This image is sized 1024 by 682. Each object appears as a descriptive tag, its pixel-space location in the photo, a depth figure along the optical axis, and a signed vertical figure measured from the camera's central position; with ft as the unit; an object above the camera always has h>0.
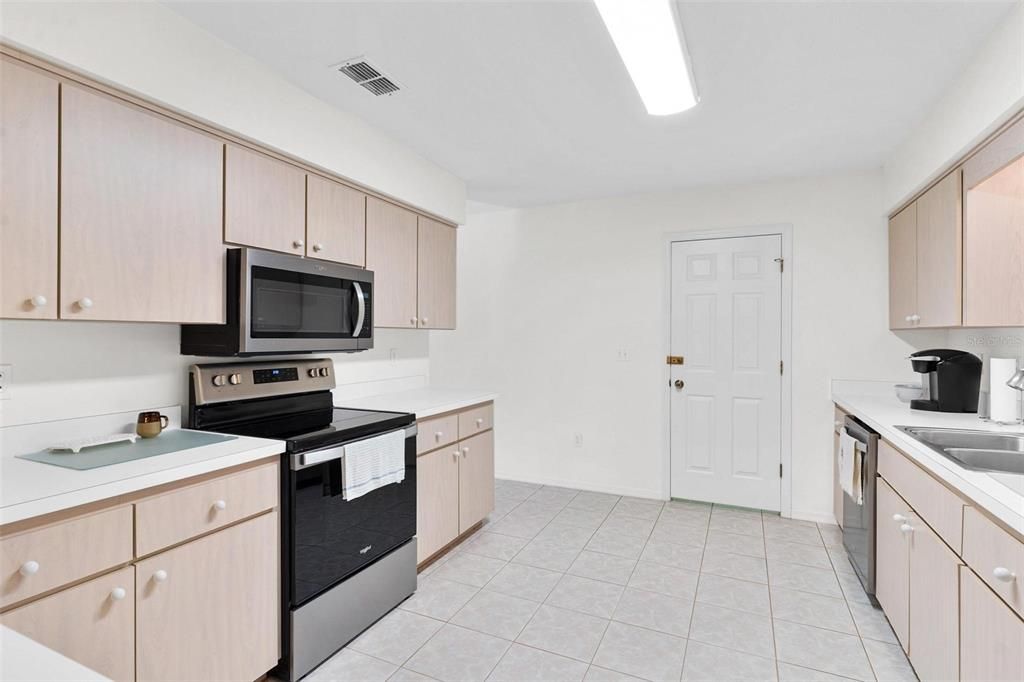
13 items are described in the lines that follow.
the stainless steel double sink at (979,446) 6.07 -1.32
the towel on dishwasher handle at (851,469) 8.18 -2.12
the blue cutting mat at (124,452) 5.02 -1.22
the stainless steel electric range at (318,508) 6.28 -2.33
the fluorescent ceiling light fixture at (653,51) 4.84 +3.19
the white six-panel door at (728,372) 12.13 -0.75
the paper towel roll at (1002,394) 7.33 -0.74
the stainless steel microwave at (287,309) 6.61 +0.43
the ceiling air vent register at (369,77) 6.89 +3.70
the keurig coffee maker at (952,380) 8.19 -0.62
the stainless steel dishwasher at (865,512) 7.84 -2.77
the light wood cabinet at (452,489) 9.09 -2.92
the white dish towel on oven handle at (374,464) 7.04 -1.82
